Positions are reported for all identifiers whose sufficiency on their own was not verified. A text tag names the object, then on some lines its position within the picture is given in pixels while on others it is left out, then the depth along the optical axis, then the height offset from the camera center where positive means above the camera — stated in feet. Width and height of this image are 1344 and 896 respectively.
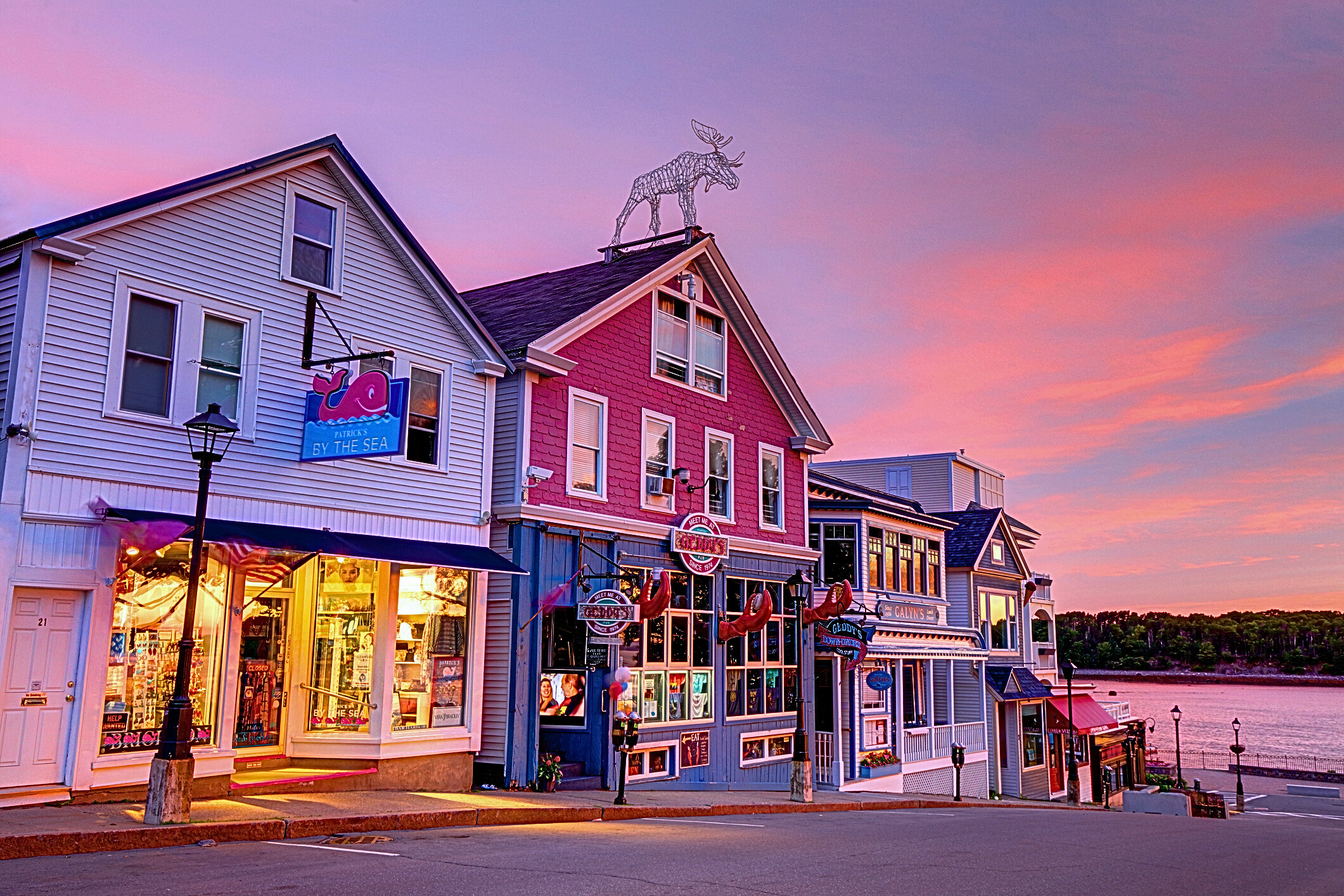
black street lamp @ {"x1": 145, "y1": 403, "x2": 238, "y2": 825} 39.91 -3.62
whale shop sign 49.98 +10.39
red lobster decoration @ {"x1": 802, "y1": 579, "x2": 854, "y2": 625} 83.71 +3.28
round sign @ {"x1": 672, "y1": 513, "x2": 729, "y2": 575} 75.56 +7.05
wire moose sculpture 86.07 +36.74
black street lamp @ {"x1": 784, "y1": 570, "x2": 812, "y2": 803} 72.90 -7.81
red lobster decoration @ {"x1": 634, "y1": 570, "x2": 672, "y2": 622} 68.08 +2.63
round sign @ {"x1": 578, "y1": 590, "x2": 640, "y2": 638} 64.34 +1.85
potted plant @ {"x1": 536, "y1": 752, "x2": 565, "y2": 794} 63.00 -7.44
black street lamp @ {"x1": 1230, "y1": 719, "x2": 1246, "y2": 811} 154.52 -19.51
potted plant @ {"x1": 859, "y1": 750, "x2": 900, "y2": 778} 98.58 -10.48
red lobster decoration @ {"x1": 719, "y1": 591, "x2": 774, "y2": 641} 78.48 +1.78
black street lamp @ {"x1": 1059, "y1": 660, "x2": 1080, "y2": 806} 150.88 -17.44
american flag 49.73 +3.55
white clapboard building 44.32 +6.84
